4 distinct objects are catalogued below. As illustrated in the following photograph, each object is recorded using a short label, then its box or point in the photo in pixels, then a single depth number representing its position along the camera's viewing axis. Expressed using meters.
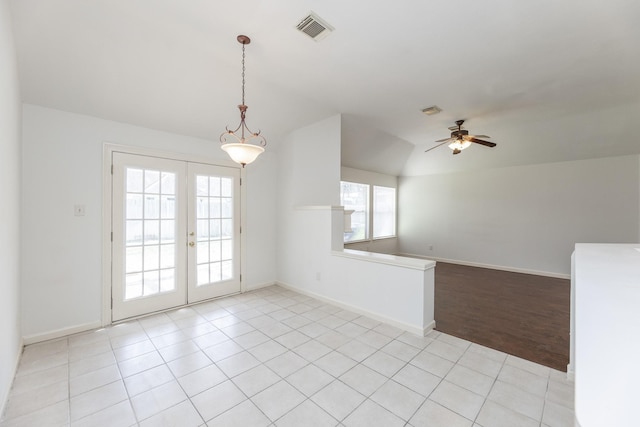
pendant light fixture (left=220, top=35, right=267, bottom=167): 2.36
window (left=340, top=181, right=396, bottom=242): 6.94
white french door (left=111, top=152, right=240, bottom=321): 3.40
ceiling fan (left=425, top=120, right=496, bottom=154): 4.20
